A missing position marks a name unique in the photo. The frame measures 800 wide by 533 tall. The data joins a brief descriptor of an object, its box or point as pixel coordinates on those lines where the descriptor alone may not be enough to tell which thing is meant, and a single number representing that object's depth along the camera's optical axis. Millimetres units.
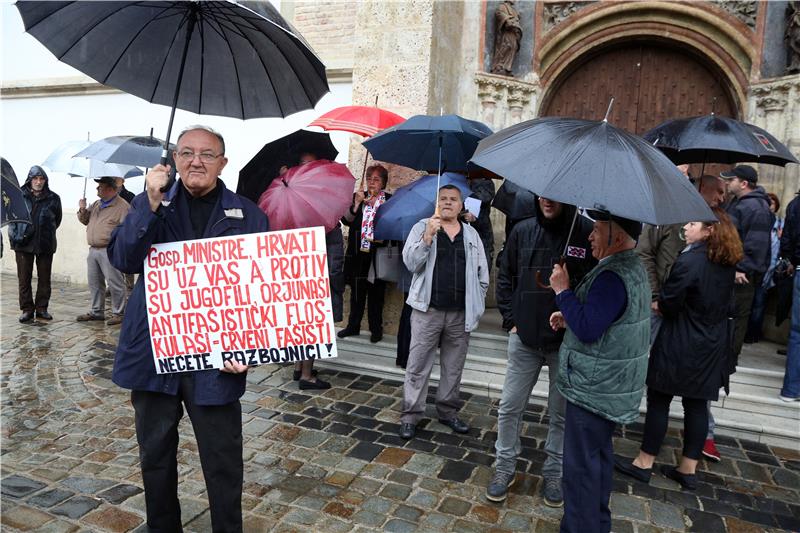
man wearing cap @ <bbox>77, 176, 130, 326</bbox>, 7727
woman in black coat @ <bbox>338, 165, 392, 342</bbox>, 5969
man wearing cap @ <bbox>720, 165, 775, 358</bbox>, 4996
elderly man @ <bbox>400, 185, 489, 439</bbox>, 4359
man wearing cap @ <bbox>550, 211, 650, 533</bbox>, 2707
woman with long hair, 3783
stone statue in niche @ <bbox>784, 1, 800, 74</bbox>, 6547
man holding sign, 2506
